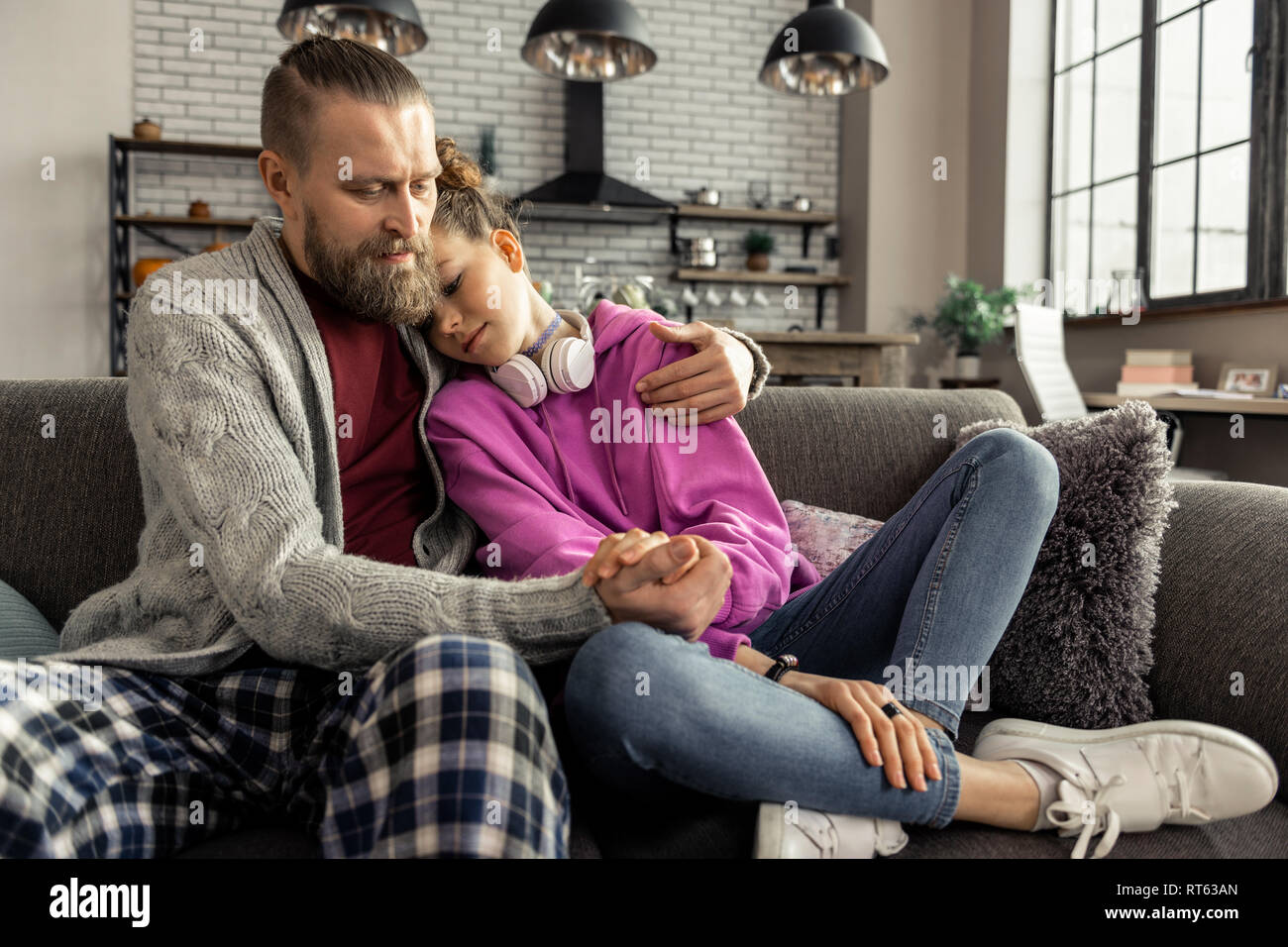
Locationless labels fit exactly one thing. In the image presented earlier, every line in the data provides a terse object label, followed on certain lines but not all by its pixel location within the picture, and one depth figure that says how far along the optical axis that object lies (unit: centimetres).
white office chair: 376
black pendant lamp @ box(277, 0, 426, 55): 334
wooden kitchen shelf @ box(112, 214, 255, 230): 502
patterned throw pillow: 154
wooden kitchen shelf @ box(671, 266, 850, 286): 564
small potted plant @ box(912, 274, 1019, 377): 502
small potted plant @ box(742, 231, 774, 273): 577
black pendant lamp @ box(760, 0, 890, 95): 340
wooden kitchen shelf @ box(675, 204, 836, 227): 565
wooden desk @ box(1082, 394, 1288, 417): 324
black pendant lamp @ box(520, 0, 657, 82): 325
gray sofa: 105
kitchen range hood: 541
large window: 394
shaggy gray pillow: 129
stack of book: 399
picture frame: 374
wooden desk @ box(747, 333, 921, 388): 378
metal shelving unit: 507
